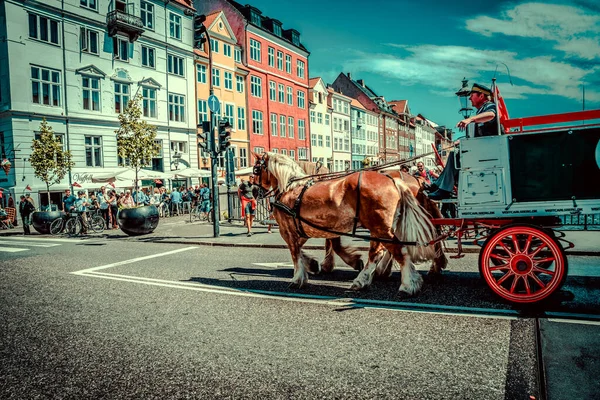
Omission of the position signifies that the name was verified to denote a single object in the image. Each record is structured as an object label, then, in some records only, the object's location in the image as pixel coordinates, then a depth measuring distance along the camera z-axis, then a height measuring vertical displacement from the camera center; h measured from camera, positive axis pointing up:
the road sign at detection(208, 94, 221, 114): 14.17 +2.94
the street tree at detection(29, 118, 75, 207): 20.78 +2.01
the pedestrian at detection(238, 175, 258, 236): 14.61 -0.37
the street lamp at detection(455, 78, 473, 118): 11.66 +2.45
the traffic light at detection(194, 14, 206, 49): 13.48 +5.08
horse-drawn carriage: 4.61 -0.25
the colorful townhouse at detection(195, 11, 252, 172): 35.56 +9.51
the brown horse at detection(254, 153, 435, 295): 5.55 -0.41
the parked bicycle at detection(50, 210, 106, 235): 16.88 -1.19
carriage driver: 4.99 +0.71
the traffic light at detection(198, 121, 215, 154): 13.67 +1.75
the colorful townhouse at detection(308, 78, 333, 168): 52.31 +8.53
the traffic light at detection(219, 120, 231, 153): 13.28 +1.80
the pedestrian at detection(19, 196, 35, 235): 18.02 -0.68
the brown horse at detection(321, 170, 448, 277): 6.36 -1.04
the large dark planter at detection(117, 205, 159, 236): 15.12 -0.99
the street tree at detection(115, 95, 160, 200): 22.75 +2.91
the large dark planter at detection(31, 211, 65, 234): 17.50 -1.01
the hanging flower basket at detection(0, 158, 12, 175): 20.52 +1.62
